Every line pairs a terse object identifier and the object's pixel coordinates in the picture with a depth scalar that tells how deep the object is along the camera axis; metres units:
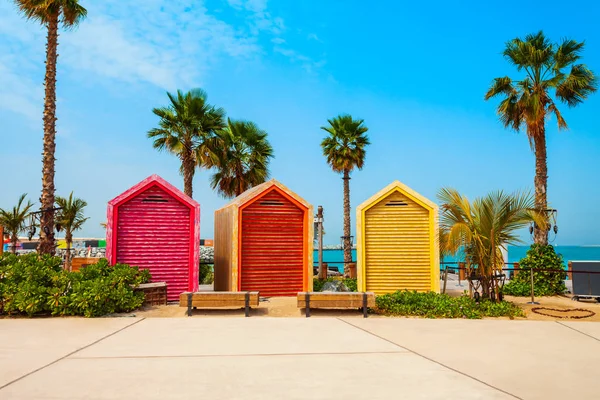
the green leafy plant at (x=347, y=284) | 17.01
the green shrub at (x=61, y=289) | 11.01
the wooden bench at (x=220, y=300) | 11.59
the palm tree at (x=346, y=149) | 27.38
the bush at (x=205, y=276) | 23.09
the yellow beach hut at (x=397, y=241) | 15.22
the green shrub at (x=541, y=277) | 16.94
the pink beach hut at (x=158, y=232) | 14.30
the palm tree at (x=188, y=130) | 21.80
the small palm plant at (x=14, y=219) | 26.03
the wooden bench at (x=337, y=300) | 11.77
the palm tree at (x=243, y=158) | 25.72
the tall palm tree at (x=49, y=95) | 15.28
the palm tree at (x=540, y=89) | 18.95
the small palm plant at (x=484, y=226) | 12.62
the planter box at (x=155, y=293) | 12.94
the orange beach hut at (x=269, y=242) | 15.14
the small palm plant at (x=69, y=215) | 28.48
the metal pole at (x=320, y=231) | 21.92
